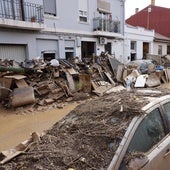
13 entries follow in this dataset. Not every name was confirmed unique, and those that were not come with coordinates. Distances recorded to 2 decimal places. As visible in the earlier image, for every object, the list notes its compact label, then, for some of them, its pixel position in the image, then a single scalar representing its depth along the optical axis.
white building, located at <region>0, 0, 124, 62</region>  9.85
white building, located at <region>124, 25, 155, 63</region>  17.45
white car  2.05
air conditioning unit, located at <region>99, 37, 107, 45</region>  14.73
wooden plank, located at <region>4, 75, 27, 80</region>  7.56
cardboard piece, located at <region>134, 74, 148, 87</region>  10.67
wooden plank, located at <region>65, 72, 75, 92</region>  8.76
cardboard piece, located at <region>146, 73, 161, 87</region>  11.11
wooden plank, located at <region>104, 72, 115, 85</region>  10.72
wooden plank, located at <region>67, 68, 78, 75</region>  9.13
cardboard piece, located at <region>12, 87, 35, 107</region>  7.16
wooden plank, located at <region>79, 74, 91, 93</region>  9.11
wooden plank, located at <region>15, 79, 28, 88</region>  7.61
